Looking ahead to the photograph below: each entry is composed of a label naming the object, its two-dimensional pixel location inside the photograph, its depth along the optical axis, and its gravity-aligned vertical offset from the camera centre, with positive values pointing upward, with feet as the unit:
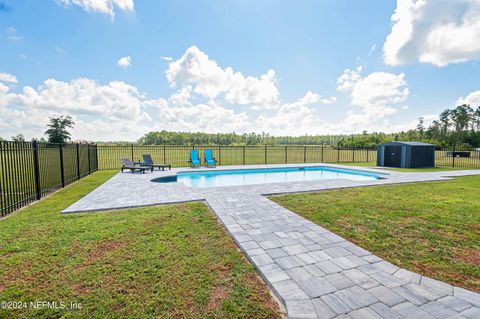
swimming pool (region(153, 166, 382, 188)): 30.86 -4.90
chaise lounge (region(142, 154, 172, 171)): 36.11 -2.39
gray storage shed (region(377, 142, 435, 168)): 43.11 -1.82
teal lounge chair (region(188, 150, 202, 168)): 41.91 -2.43
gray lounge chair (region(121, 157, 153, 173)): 33.83 -3.04
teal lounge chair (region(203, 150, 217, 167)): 42.27 -2.49
